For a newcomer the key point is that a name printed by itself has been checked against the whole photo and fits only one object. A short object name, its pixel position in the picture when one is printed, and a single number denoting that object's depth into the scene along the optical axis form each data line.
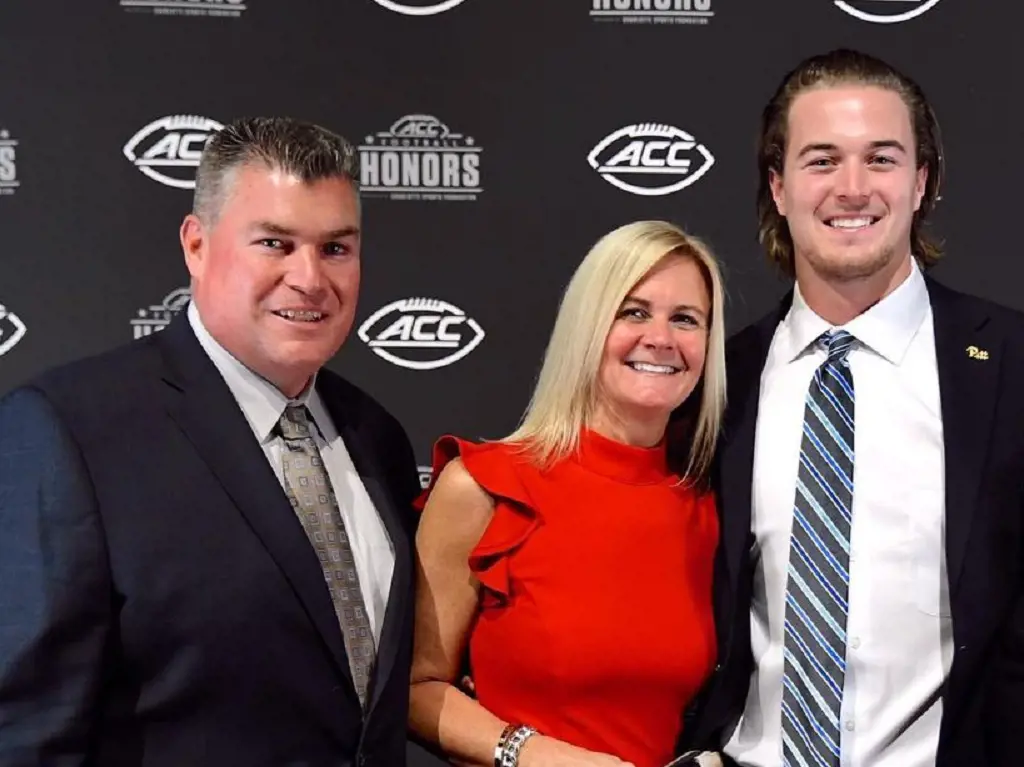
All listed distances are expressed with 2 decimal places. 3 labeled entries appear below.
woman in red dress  2.10
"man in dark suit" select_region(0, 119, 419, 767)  1.61
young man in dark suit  2.07
